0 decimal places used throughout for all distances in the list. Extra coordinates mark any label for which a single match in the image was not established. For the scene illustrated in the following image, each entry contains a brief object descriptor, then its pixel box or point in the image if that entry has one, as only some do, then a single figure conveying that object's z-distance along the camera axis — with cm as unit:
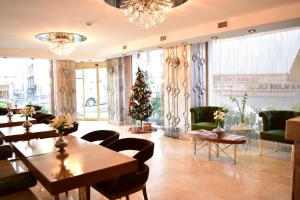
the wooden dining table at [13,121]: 427
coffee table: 427
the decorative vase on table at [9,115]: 480
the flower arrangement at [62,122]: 246
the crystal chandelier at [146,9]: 332
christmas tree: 746
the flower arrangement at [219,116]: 457
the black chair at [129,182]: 232
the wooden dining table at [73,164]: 179
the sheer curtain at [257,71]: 501
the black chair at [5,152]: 332
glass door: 1011
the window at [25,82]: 857
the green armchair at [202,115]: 579
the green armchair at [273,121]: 470
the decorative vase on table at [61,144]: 248
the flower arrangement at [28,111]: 389
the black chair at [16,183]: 215
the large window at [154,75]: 792
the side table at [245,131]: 524
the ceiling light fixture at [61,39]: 566
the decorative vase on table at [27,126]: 361
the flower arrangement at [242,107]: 559
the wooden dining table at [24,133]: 326
